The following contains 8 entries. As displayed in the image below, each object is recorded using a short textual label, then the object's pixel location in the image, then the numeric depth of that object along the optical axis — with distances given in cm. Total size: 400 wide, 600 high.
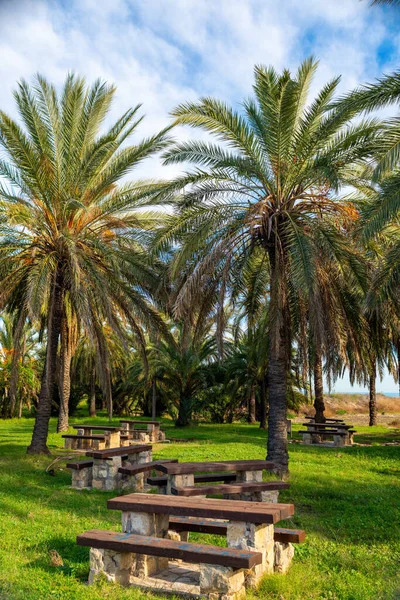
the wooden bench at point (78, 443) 1519
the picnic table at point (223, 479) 662
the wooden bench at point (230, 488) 655
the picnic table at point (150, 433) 1822
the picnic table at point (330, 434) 1730
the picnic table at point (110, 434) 1448
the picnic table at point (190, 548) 454
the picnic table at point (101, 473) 984
